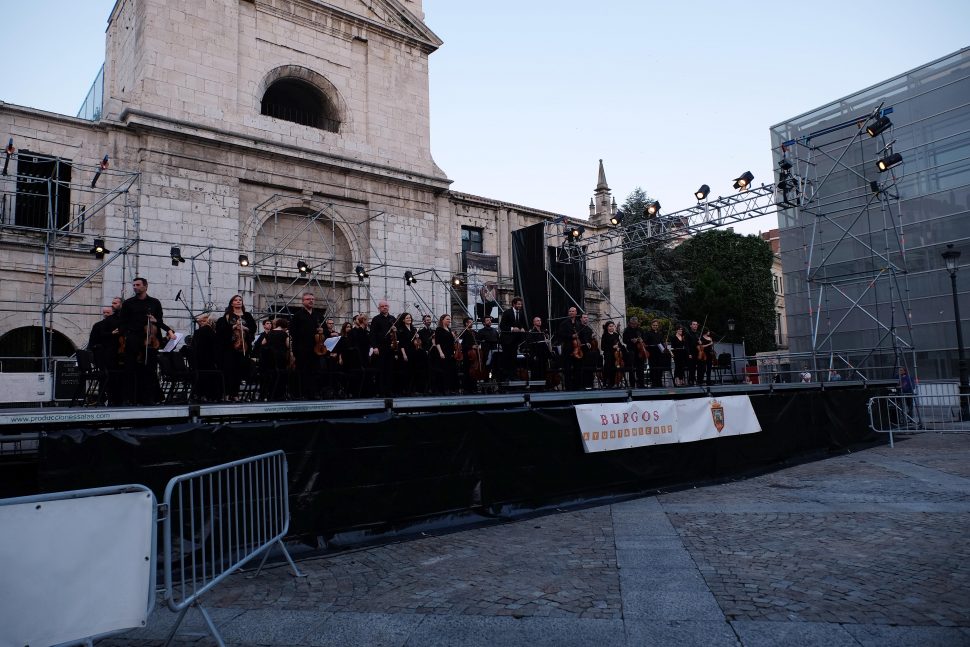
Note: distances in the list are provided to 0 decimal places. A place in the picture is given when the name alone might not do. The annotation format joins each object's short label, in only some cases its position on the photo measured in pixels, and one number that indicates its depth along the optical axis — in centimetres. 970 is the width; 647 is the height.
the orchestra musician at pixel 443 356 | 1359
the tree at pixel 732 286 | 4425
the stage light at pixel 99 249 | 1418
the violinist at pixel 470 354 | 1402
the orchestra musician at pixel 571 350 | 1487
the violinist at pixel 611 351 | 1582
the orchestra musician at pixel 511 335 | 1512
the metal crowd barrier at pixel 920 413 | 1534
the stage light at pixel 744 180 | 1825
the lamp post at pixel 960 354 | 1681
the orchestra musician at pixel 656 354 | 1641
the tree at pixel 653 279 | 4373
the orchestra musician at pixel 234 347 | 1072
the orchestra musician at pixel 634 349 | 1584
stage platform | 567
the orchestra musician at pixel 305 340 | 1141
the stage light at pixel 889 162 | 1666
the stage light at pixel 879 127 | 1642
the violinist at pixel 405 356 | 1312
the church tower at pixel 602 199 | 3394
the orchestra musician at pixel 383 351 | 1265
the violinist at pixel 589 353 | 1520
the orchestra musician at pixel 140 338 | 979
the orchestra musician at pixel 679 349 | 1717
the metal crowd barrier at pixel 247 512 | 512
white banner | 889
